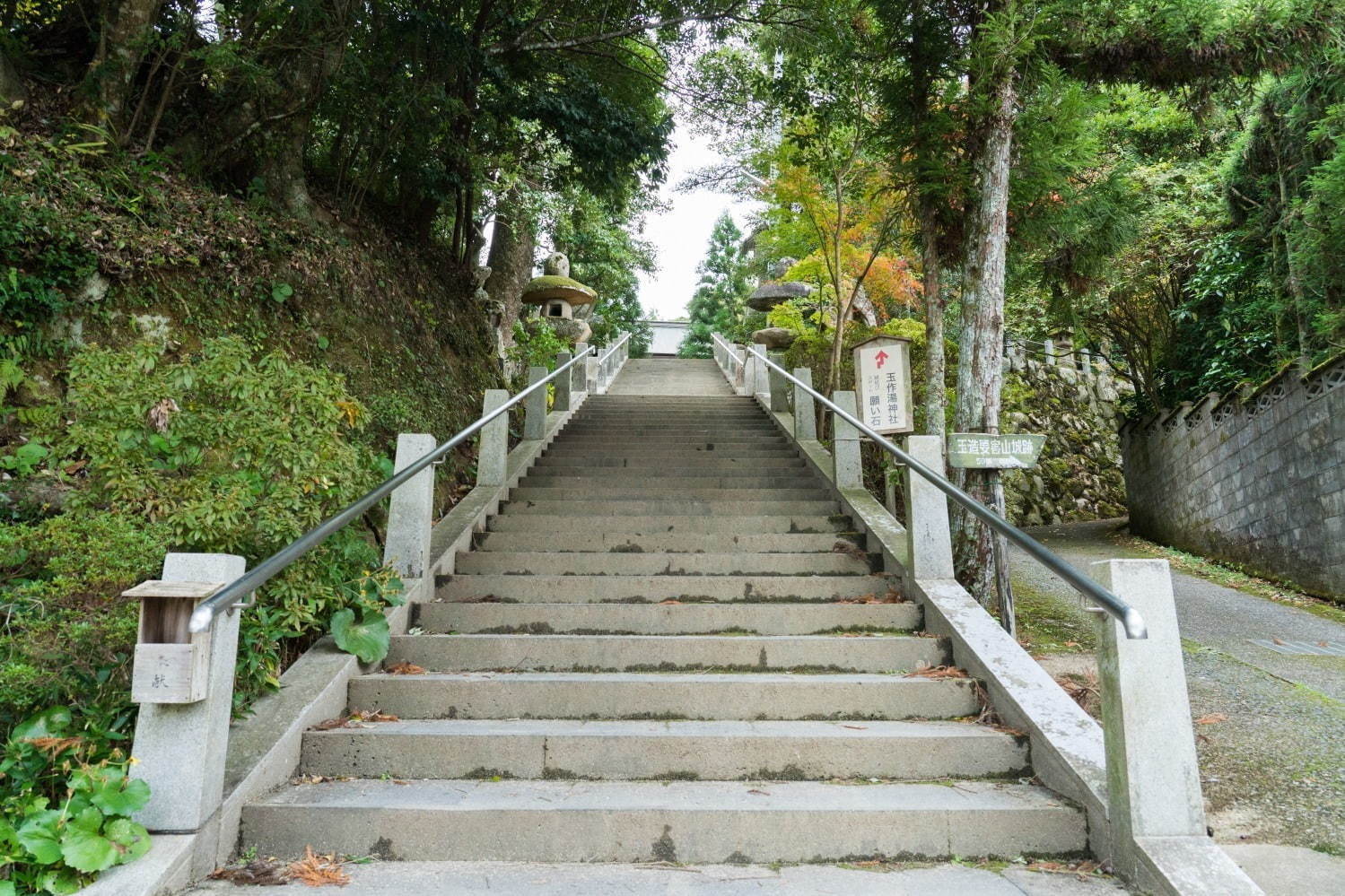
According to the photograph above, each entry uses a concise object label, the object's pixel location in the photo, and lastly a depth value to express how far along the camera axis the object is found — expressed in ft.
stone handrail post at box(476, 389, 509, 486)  20.01
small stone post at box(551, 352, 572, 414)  30.94
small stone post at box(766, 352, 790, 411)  30.81
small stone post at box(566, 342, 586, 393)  36.14
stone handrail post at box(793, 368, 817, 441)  25.07
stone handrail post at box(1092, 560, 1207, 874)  7.73
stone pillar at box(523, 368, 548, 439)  25.23
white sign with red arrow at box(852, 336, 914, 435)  21.32
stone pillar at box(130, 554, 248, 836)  7.63
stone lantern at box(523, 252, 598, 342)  54.29
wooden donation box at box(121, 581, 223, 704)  7.54
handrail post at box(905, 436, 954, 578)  13.96
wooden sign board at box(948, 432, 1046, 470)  13.26
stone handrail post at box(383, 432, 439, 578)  13.84
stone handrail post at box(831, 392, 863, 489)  19.58
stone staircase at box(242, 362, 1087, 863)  8.47
